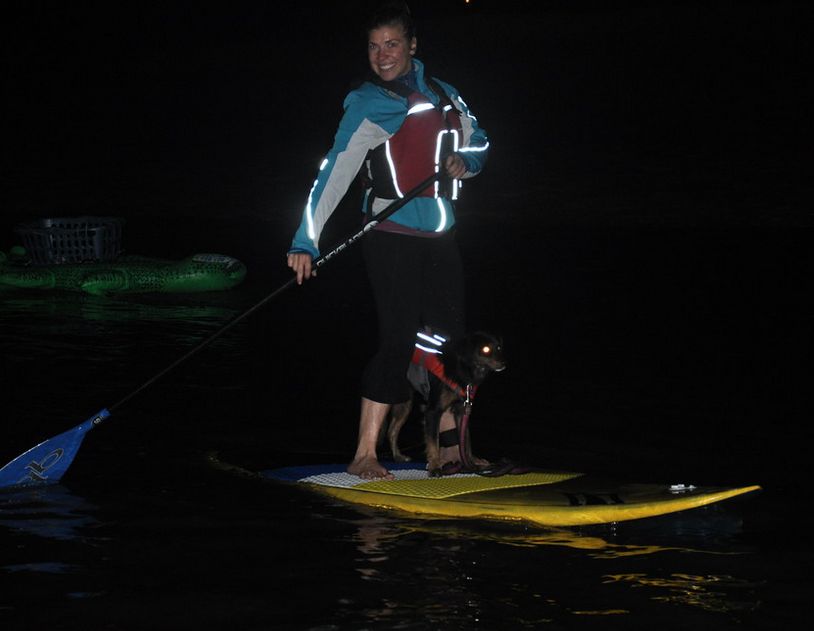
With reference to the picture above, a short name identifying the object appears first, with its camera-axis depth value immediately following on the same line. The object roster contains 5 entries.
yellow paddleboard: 12.23
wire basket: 29.66
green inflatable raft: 28.23
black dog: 13.06
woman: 12.73
